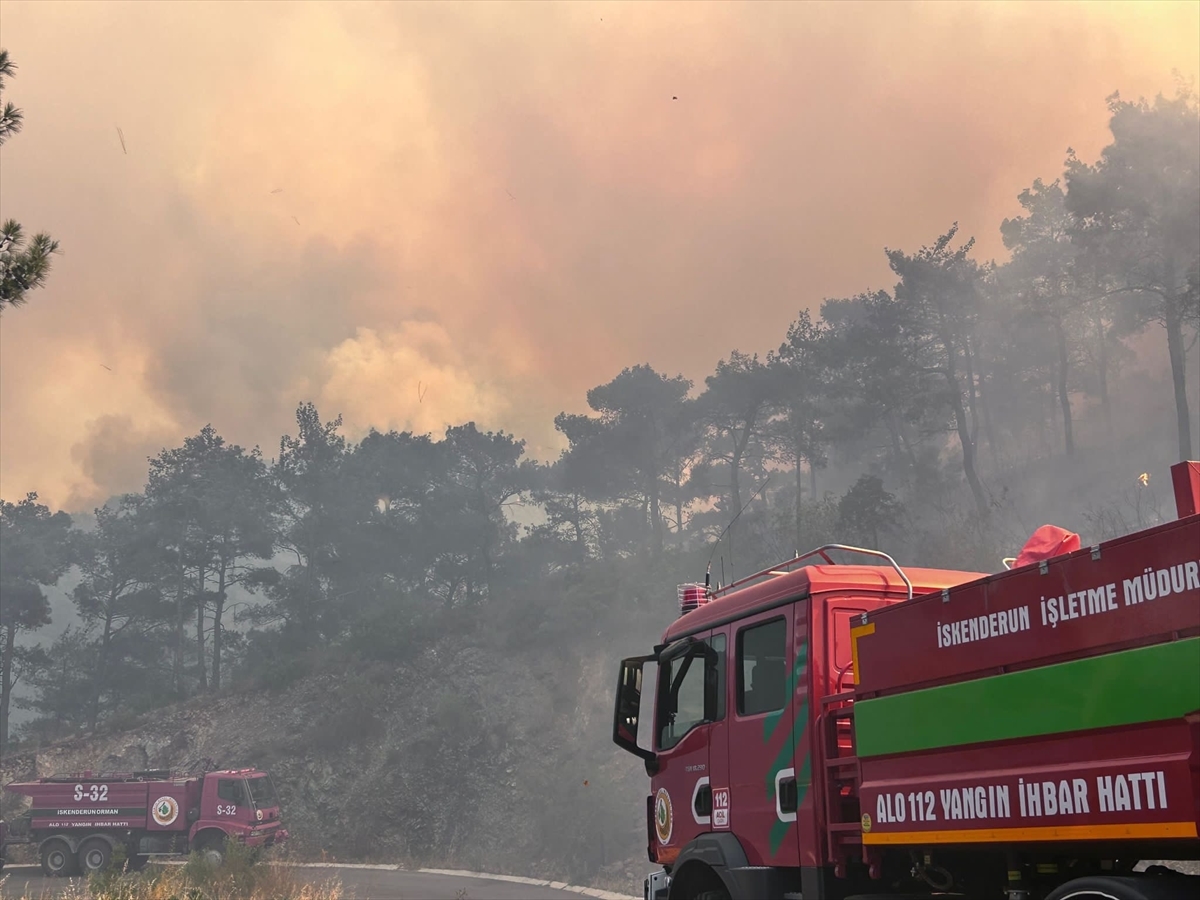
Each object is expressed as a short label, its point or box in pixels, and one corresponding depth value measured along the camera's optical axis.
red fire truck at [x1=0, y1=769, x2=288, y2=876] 30.06
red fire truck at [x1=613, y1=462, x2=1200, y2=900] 4.74
